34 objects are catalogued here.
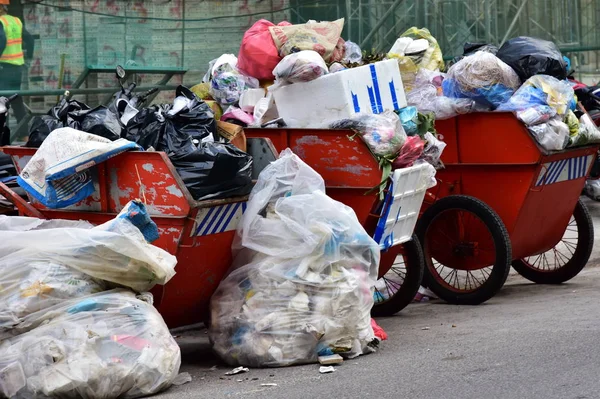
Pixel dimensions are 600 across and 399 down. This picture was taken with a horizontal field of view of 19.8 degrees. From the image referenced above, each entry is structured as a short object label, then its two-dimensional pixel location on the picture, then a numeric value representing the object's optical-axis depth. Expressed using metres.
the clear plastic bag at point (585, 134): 12.15
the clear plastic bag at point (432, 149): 11.07
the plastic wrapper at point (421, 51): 13.38
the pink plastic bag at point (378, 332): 9.68
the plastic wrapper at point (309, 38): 11.78
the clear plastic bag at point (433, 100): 11.96
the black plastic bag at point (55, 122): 9.89
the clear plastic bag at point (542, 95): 11.76
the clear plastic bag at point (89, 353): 7.58
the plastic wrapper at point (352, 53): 12.41
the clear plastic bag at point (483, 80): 12.01
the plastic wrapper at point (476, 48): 13.39
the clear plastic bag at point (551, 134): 11.59
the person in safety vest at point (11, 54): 15.41
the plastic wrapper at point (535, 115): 11.56
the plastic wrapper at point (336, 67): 11.39
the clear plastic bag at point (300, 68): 10.63
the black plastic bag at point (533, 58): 12.27
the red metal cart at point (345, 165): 10.33
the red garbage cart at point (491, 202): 11.76
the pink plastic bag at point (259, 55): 11.82
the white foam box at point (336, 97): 10.59
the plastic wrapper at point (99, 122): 9.68
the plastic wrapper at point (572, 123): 12.12
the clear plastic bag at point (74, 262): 7.94
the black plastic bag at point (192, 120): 9.71
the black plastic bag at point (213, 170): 8.90
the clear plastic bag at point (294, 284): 8.79
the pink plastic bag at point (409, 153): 10.44
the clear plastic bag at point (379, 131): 10.24
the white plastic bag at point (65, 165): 8.88
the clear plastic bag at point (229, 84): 11.86
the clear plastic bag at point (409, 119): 10.98
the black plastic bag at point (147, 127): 9.60
